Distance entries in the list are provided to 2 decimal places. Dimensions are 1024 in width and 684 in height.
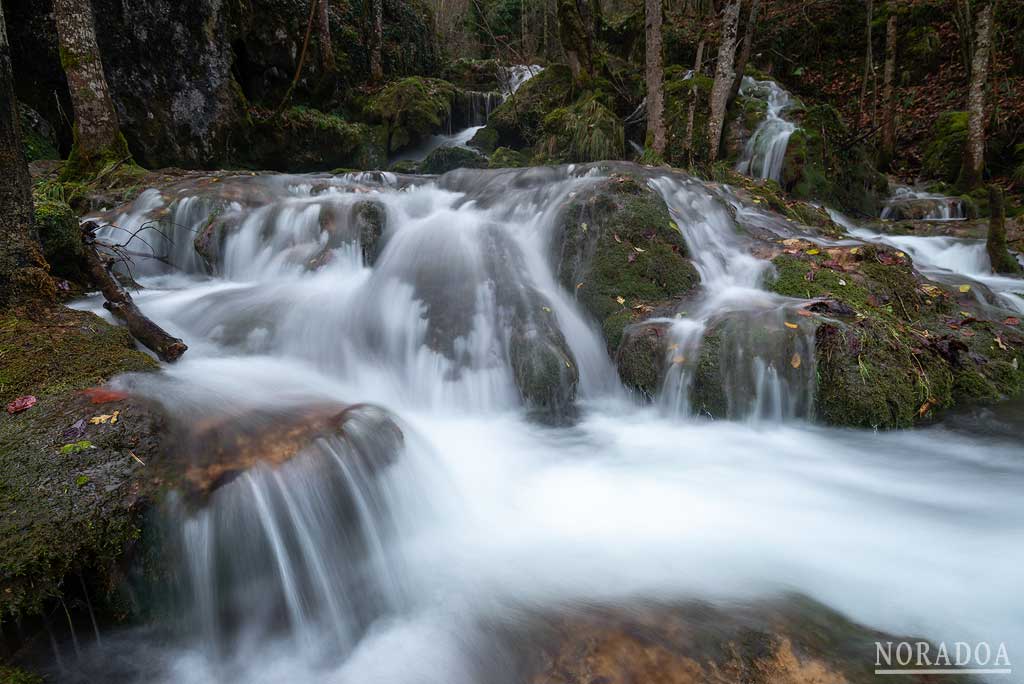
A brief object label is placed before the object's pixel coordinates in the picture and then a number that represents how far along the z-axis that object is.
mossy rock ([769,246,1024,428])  3.69
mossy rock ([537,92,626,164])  10.18
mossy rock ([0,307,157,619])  1.75
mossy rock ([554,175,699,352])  4.96
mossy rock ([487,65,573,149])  12.70
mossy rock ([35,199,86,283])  3.47
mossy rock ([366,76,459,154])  13.44
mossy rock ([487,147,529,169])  11.27
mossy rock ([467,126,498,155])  13.26
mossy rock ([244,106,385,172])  11.00
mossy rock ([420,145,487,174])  12.34
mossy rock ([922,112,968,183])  10.88
